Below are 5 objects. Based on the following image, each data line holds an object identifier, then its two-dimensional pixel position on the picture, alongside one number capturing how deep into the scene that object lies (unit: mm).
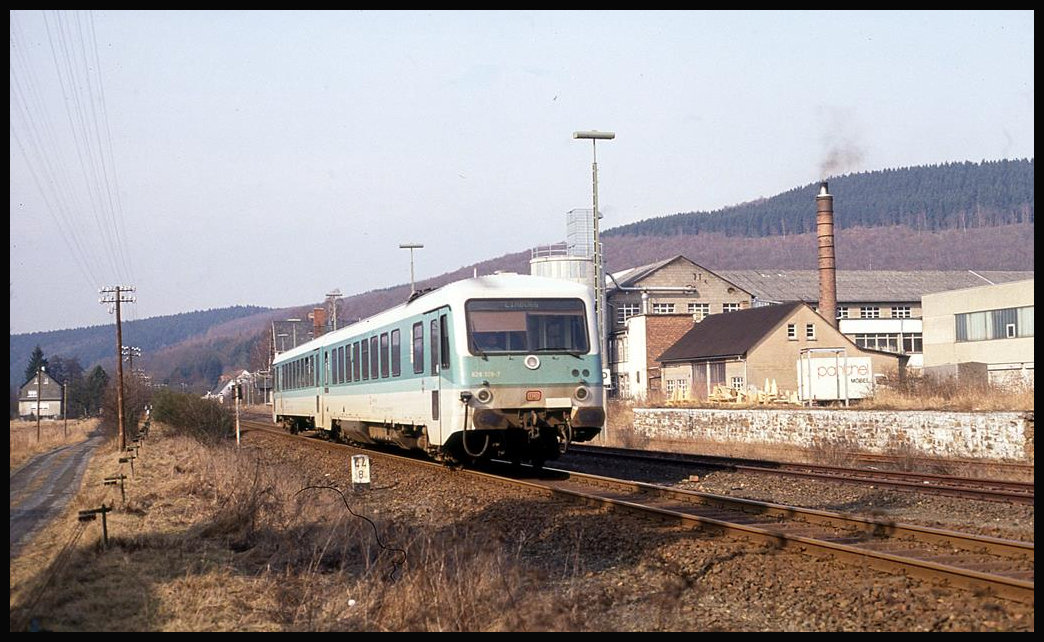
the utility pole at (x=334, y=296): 55344
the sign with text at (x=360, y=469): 15117
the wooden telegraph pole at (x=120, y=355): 33781
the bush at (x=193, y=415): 40028
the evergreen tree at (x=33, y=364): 118062
